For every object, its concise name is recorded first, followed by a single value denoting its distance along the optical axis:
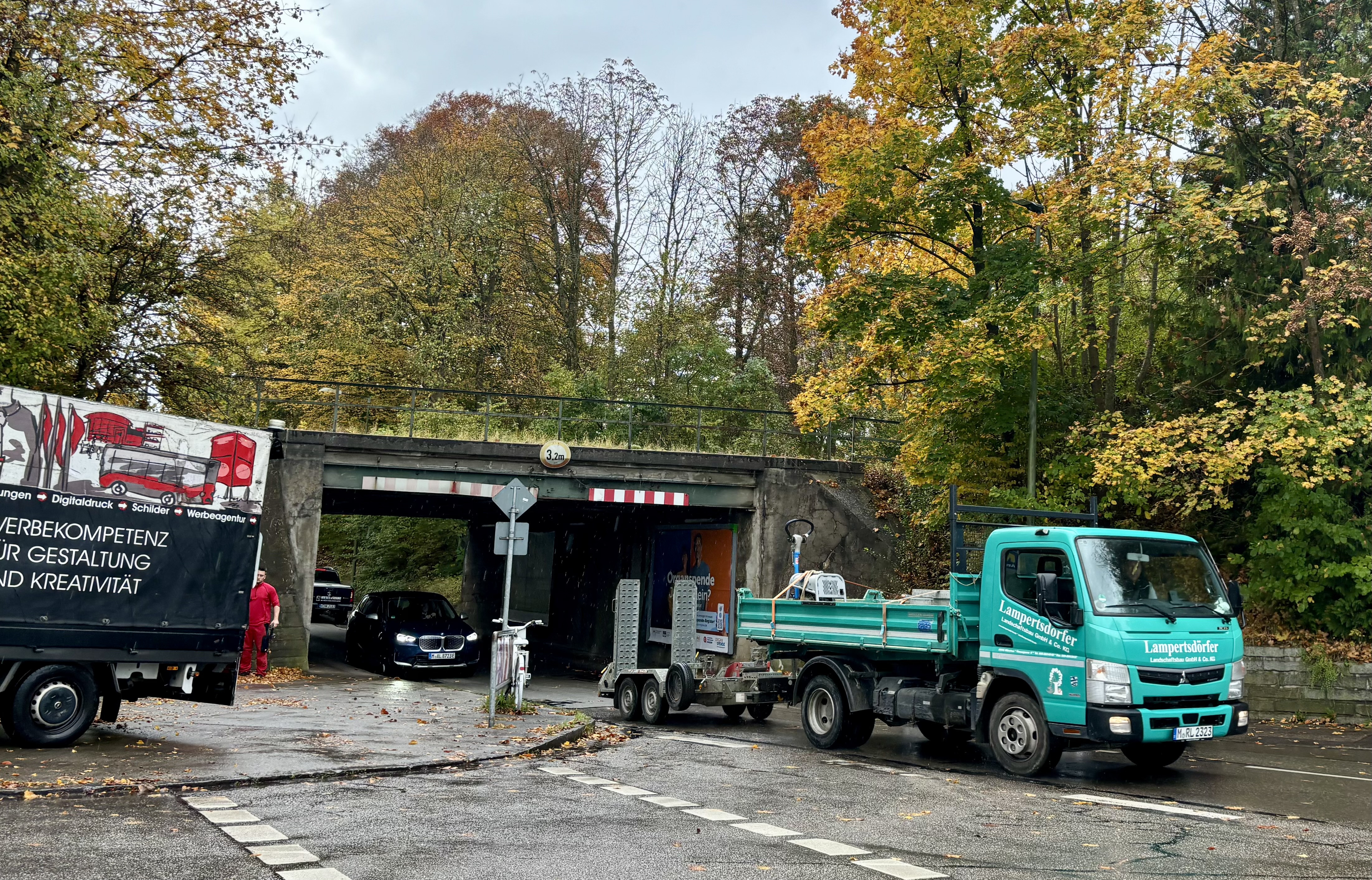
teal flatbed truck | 10.88
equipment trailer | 15.64
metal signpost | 15.30
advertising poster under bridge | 27.61
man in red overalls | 19.38
